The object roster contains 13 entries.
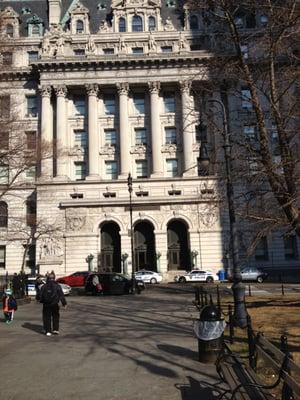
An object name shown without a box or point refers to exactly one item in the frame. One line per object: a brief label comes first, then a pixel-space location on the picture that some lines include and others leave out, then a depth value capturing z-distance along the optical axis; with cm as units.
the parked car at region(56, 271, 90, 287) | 4438
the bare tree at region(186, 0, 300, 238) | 1658
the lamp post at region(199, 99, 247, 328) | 1501
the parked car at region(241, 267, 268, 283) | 4653
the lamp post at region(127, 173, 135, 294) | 3981
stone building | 5253
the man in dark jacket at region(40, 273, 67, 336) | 1459
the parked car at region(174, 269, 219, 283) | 4734
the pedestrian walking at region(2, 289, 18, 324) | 1827
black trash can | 1009
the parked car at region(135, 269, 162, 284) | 4738
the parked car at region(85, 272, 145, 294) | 3491
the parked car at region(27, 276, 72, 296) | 3456
